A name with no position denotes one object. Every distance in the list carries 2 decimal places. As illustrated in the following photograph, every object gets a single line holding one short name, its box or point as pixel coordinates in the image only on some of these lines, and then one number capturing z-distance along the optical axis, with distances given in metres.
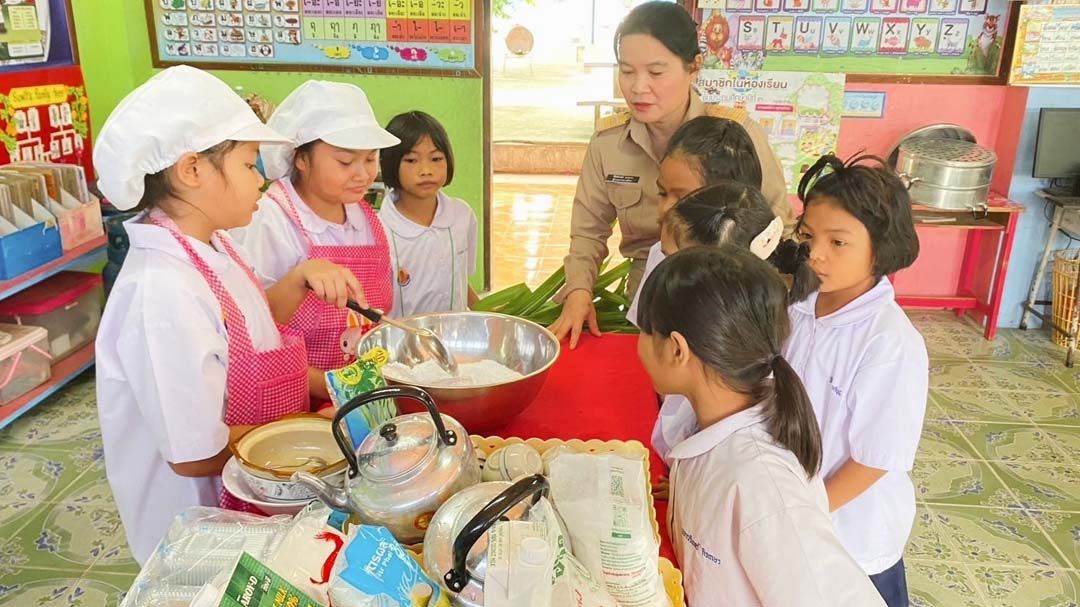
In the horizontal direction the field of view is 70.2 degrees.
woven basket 3.96
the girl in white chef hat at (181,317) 1.22
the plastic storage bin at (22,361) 2.97
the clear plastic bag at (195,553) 0.80
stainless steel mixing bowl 1.29
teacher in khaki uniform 1.99
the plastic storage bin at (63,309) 3.20
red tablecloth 1.42
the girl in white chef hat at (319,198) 1.71
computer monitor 3.94
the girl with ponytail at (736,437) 0.98
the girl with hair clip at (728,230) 1.39
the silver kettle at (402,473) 0.89
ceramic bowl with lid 1.00
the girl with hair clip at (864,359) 1.37
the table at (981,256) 3.97
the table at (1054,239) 3.83
